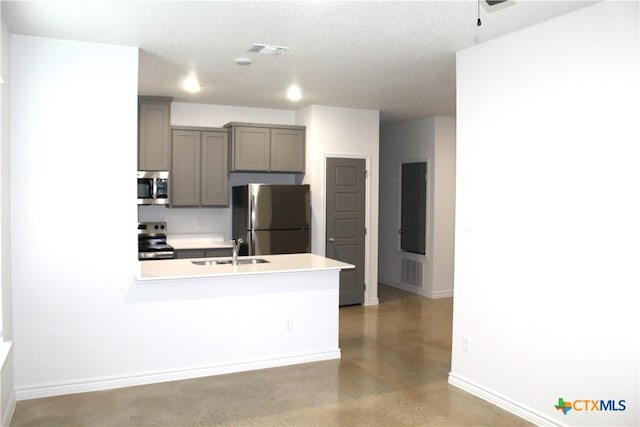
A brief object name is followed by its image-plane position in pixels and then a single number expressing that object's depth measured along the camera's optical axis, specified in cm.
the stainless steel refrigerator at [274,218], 648
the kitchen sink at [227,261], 501
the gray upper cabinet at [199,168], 649
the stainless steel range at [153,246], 618
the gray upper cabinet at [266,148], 669
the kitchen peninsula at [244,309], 438
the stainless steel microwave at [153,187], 631
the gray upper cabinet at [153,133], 626
